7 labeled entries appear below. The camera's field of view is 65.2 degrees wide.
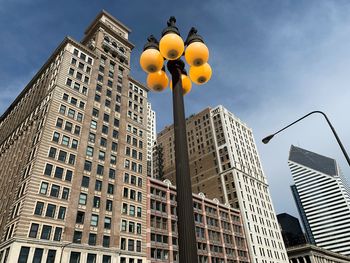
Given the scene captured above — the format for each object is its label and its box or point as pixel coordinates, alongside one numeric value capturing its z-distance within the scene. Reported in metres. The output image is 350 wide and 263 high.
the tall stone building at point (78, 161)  37.38
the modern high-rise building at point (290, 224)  188.27
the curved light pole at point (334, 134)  10.07
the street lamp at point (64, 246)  36.62
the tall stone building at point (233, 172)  78.56
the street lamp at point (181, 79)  5.73
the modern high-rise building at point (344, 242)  192.00
